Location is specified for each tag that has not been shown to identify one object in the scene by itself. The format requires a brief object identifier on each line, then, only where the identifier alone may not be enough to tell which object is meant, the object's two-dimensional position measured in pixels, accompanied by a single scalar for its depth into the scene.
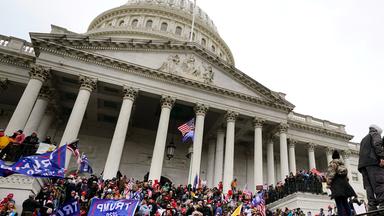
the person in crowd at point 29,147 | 13.53
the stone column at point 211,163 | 27.44
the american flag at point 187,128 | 20.34
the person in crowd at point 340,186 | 6.44
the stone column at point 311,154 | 31.18
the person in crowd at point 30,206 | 10.12
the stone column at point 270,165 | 28.03
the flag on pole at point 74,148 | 13.06
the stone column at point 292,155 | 29.85
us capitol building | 22.45
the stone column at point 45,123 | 25.62
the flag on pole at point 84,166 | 15.75
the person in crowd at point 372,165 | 6.11
